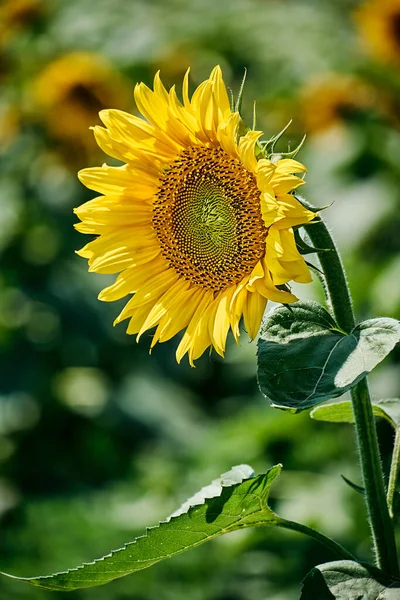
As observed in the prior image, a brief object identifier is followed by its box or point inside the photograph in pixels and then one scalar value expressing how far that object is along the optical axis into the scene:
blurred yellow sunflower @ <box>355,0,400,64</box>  8.45
